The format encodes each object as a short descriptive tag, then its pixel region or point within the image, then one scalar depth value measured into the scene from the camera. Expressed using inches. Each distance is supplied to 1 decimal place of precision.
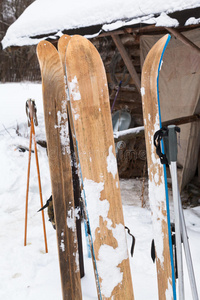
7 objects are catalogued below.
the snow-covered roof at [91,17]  110.3
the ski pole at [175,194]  56.2
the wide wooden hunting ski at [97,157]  63.4
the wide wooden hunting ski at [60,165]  71.5
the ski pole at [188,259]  58.7
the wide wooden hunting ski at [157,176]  68.4
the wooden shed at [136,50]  116.9
